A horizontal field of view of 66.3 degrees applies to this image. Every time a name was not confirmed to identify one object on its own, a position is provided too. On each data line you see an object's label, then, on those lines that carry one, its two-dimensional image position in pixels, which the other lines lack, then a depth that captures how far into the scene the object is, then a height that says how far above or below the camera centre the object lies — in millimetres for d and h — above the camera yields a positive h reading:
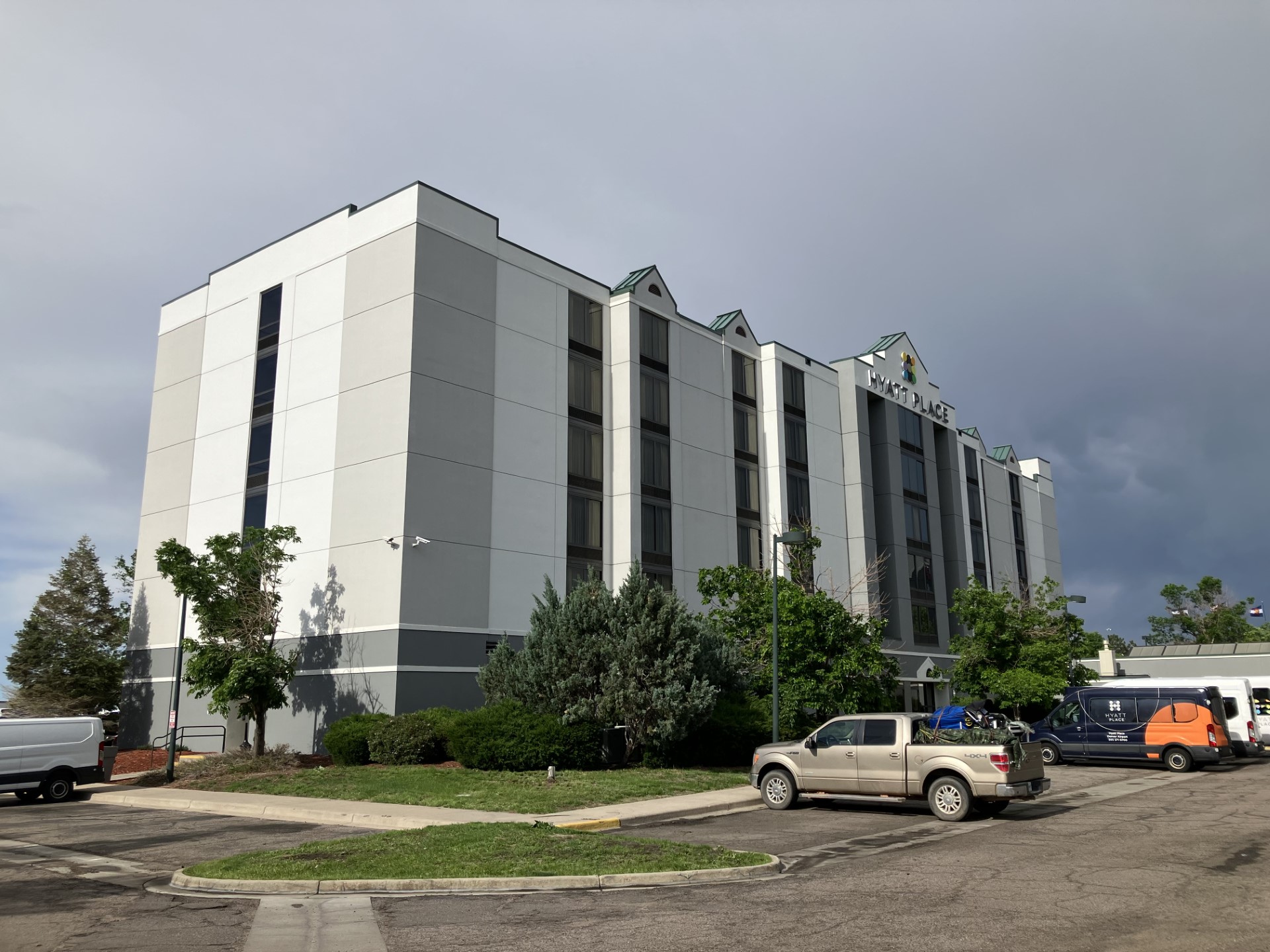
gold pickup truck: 16312 -1356
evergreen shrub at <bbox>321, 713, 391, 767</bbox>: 26859 -1227
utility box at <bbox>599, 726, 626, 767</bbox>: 25734 -1384
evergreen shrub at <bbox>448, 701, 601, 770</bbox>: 23938 -1155
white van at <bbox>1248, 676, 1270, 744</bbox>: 35062 -493
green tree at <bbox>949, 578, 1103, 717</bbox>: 38781 +1672
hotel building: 32125 +9518
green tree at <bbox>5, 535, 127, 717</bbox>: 48219 +2369
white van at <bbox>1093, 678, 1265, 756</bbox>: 31500 -727
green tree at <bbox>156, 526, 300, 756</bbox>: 28938 +2399
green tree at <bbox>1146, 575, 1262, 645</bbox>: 97438 +7342
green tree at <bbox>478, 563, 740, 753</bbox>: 24734 +741
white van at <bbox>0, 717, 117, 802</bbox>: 23438 -1419
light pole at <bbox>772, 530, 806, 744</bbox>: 24828 +3034
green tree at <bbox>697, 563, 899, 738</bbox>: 27969 +1132
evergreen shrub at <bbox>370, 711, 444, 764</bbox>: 26016 -1265
